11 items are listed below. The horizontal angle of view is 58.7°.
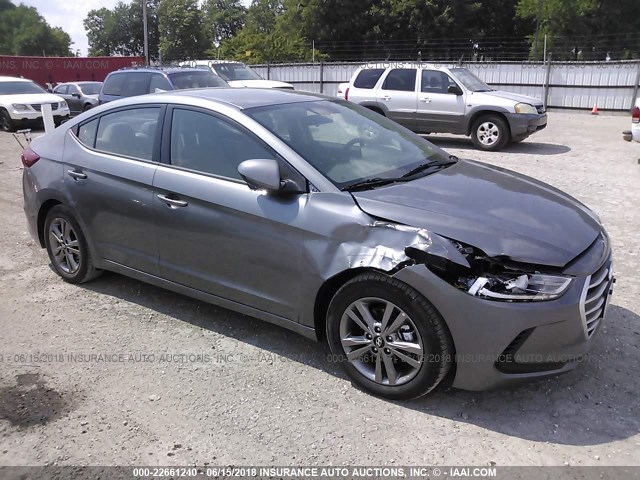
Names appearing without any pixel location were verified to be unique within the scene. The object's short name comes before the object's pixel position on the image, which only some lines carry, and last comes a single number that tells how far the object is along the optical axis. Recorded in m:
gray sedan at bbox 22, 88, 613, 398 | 2.90
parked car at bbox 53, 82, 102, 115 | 19.42
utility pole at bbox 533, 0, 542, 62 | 37.83
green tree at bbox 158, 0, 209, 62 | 47.75
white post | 9.12
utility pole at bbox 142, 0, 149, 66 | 30.23
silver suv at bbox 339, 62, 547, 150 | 11.55
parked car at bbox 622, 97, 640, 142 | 9.37
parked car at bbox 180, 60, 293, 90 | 14.93
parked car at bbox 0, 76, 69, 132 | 15.77
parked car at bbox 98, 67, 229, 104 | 11.28
